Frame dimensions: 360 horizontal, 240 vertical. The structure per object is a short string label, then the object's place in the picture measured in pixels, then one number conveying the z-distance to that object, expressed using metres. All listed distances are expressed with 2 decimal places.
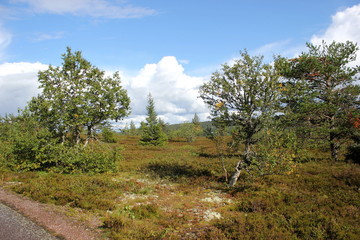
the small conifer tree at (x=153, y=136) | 47.88
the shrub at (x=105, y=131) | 18.62
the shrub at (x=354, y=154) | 19.12
